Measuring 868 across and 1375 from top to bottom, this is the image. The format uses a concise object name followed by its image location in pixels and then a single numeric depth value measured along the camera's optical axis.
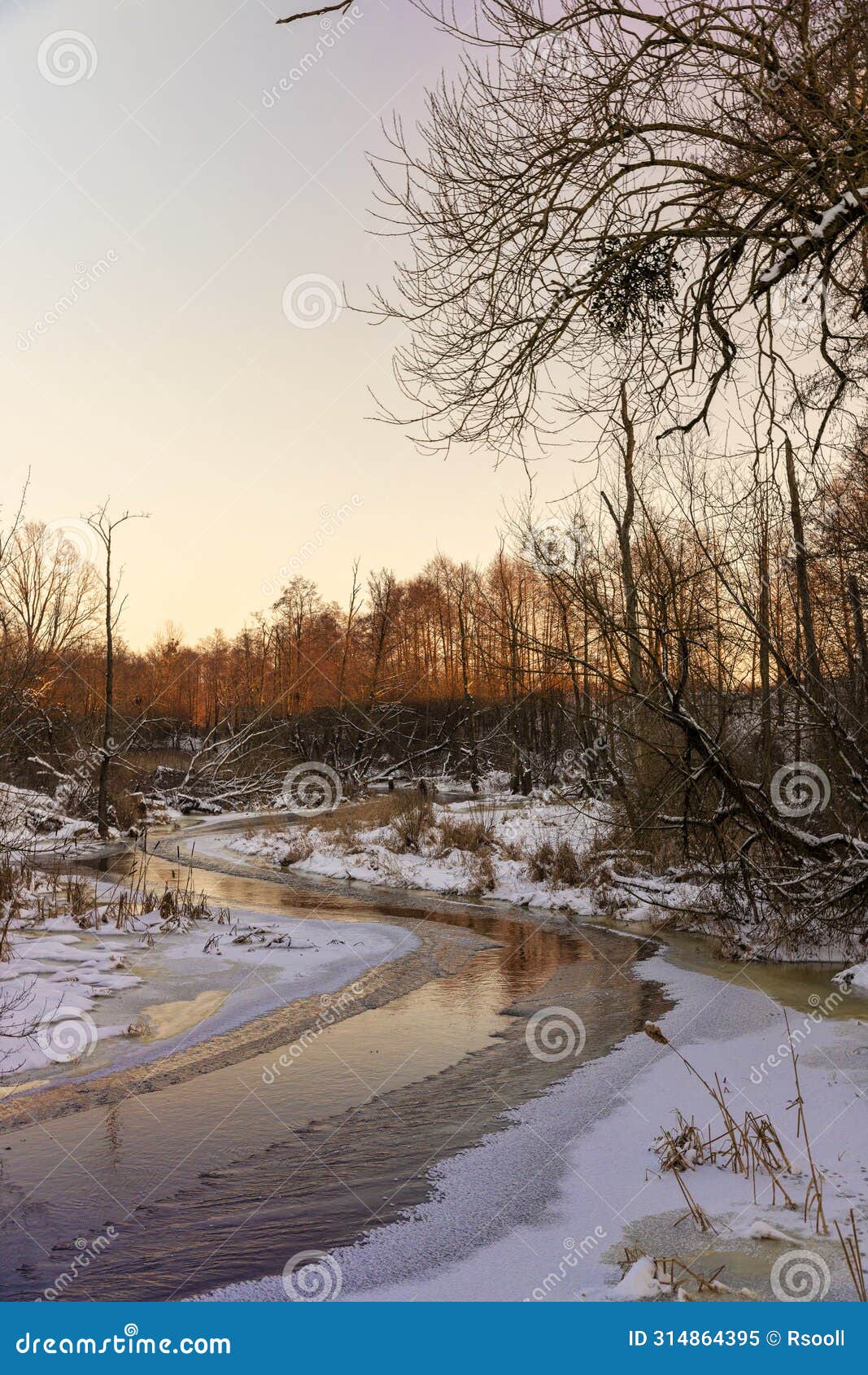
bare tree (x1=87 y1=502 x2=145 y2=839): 19.86
